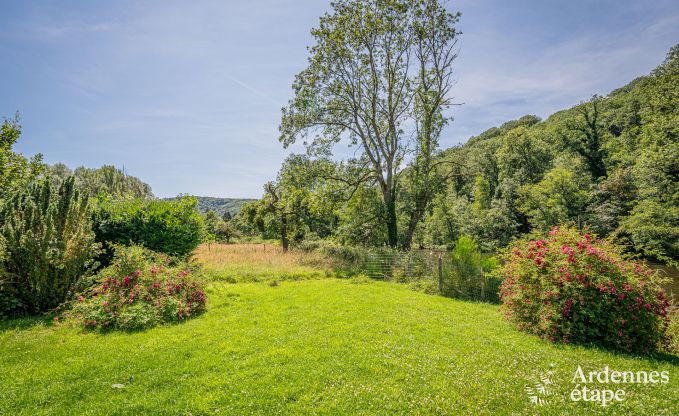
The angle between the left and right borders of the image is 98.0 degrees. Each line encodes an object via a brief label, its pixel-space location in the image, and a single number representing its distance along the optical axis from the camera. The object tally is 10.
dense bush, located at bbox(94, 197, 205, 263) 11.67
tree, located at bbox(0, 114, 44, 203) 12.25
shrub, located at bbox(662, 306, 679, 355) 6.17
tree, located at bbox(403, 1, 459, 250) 17.84
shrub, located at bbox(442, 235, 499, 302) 11.41
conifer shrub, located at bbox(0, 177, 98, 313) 7.37
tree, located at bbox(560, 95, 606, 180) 35.56
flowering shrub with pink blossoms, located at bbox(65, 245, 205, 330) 6.69
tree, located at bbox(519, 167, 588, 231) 29.59
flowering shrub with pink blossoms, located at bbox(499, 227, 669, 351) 6.12
